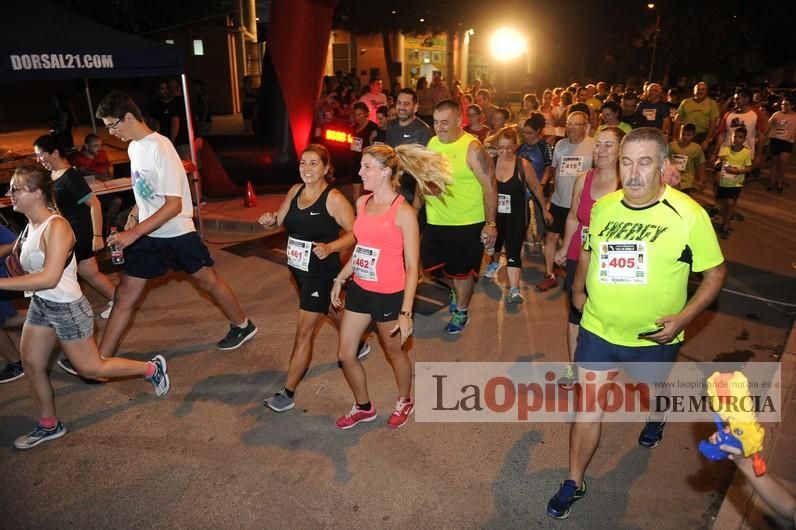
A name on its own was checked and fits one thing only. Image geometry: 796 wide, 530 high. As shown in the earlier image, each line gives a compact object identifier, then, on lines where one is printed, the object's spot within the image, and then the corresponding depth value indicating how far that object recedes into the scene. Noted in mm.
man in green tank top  5250
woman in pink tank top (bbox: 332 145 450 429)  3721
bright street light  36812
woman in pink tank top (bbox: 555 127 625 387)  4348
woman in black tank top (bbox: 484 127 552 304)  6188
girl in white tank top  3652
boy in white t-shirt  4547
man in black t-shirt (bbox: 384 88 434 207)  6820
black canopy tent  7012
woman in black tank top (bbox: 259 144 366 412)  4148
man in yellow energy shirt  2961
